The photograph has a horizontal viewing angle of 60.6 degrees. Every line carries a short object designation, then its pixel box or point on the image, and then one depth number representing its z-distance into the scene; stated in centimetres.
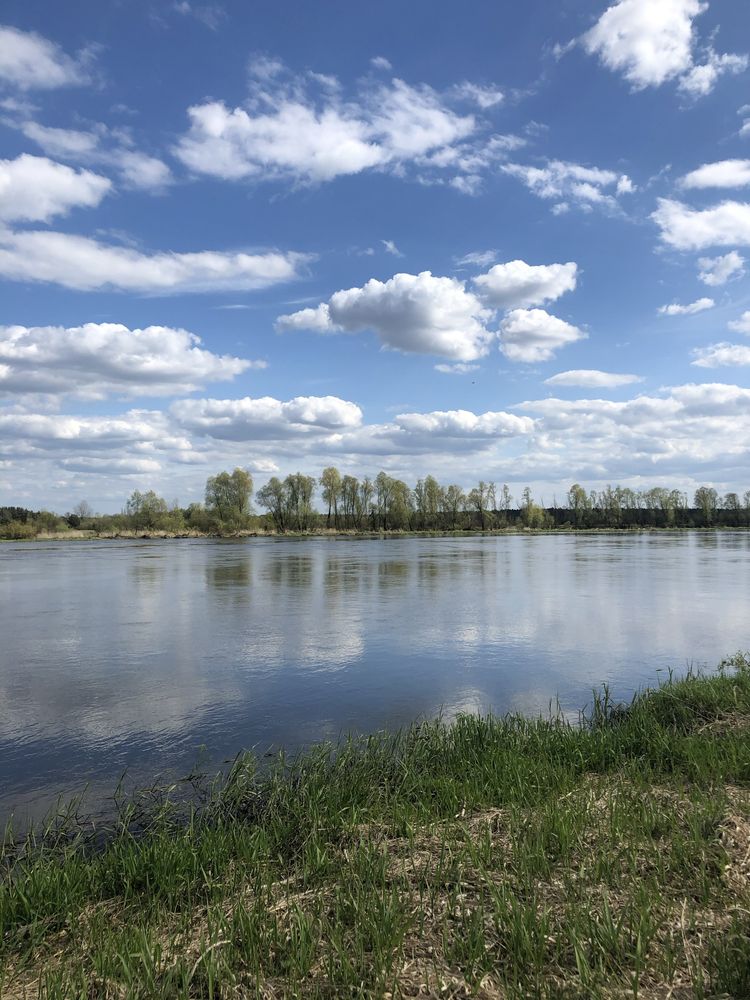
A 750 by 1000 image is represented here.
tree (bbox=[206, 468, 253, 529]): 11669
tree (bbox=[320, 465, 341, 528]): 12212
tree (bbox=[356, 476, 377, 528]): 12681
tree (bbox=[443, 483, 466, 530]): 13630
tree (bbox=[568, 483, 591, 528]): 15438
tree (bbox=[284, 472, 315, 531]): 12044
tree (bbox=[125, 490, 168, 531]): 12094
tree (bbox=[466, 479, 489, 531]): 14138
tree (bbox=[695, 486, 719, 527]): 15188
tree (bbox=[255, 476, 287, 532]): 11950
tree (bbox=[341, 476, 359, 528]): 12575
